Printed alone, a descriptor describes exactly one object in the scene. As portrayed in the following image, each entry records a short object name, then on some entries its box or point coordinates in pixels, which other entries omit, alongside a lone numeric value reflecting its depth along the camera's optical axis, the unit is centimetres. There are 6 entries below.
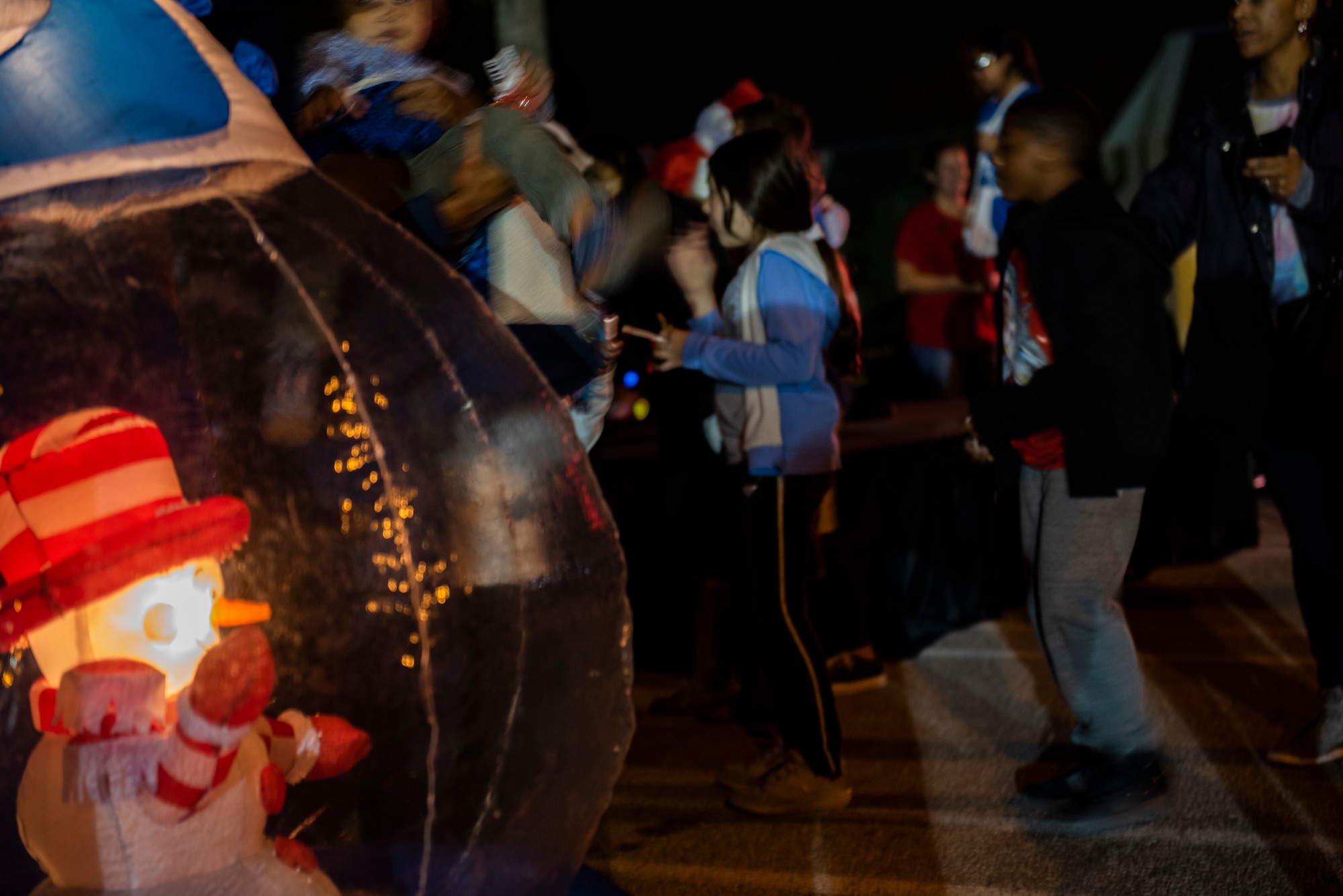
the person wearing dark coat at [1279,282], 285
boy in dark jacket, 254
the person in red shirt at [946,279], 580
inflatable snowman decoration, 138
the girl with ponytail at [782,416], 277
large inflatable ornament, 138
